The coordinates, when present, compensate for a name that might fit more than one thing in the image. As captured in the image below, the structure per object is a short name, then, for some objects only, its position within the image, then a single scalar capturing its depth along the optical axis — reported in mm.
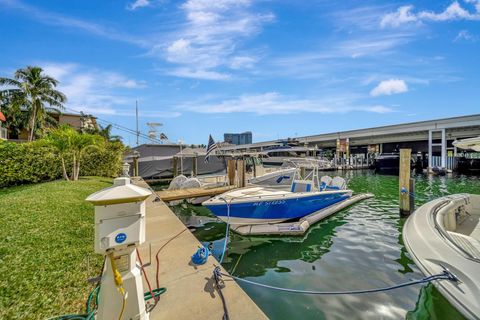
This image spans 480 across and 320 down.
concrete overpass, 29356
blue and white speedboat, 7707
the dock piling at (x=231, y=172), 13719
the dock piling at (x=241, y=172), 12694
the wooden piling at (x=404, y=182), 9195
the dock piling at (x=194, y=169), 19188
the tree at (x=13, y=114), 24094
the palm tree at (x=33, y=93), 24000
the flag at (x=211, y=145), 14972
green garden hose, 2531
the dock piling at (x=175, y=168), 19384
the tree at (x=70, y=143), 11770
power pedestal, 2029
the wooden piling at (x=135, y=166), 17781
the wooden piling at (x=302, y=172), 11671
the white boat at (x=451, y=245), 2801
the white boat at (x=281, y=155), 23753
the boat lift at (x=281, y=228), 7547
